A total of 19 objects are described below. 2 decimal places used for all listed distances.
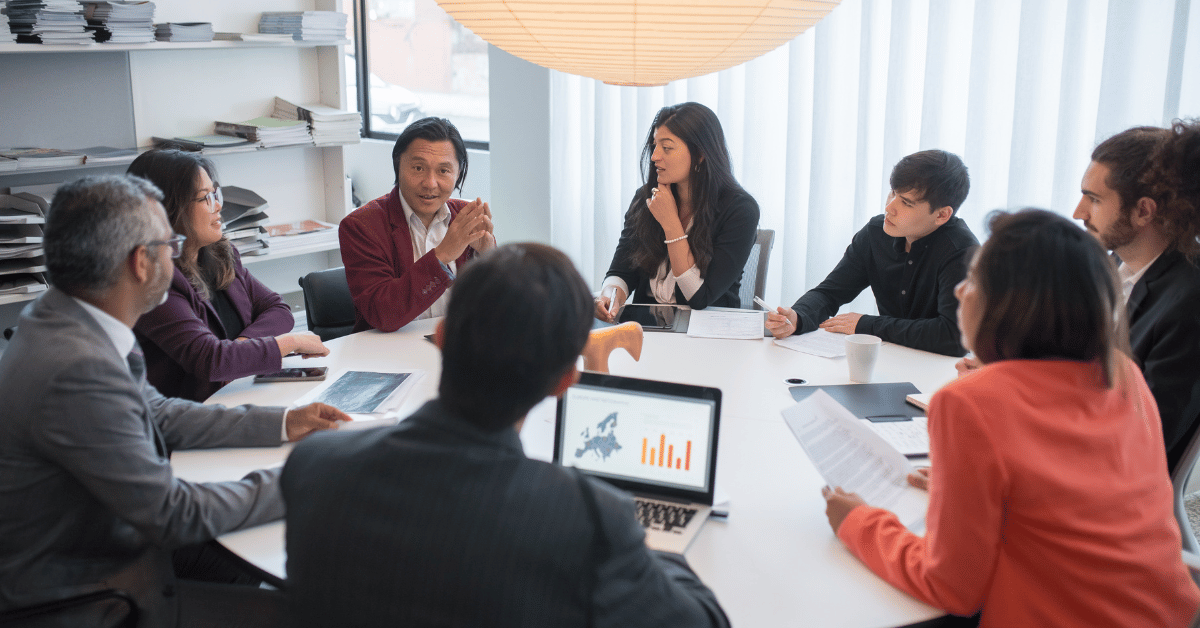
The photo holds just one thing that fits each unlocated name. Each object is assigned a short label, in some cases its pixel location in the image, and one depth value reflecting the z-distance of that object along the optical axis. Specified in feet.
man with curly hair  5.53
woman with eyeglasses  6.49
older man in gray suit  4.13
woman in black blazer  9.00
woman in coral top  3.69
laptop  4.51
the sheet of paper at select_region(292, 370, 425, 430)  5.71
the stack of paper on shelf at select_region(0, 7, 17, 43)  9.58
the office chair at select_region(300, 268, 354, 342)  8.77
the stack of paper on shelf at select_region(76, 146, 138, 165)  10.52
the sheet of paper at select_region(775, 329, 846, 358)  7.28
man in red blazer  7.73
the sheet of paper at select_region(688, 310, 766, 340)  7.73
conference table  3.92
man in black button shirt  7.38
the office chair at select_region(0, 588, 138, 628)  4.00
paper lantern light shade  4.53
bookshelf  10.75
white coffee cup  6.42
